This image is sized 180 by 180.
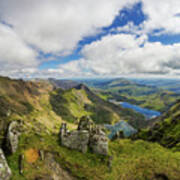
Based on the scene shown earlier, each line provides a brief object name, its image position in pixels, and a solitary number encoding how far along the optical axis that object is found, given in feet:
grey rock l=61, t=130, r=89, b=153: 112.57
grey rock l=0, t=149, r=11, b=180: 65.57
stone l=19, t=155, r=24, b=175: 75.36
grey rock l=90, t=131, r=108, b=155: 111.90
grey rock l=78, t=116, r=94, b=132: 150.80
